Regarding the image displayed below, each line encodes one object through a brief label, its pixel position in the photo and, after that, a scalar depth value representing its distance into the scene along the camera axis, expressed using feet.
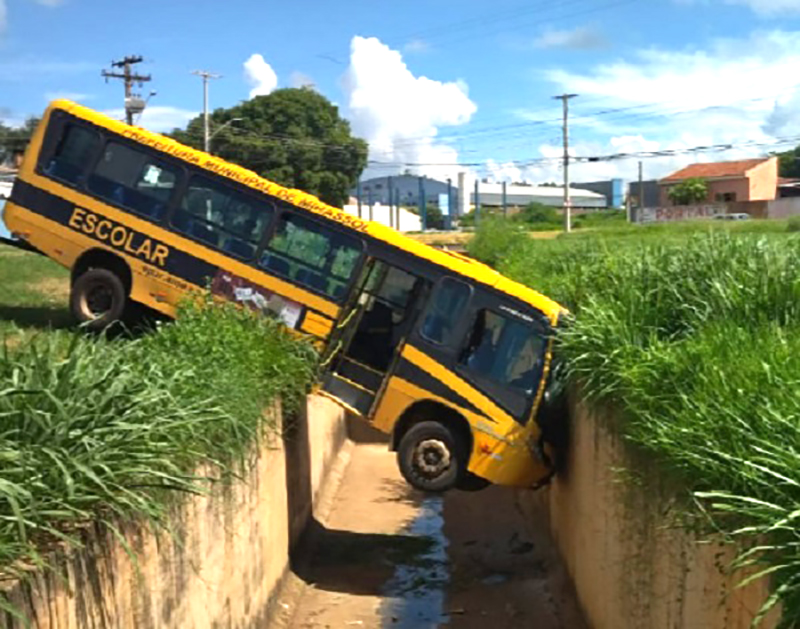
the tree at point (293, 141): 203.51
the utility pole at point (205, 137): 150.62
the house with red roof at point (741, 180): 263.29
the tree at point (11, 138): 225.76
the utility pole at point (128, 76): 169.89
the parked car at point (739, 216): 211.12
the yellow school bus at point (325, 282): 35.29
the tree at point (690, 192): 266.16
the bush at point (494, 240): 100.99
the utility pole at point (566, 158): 196.24
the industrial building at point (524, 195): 402.31
